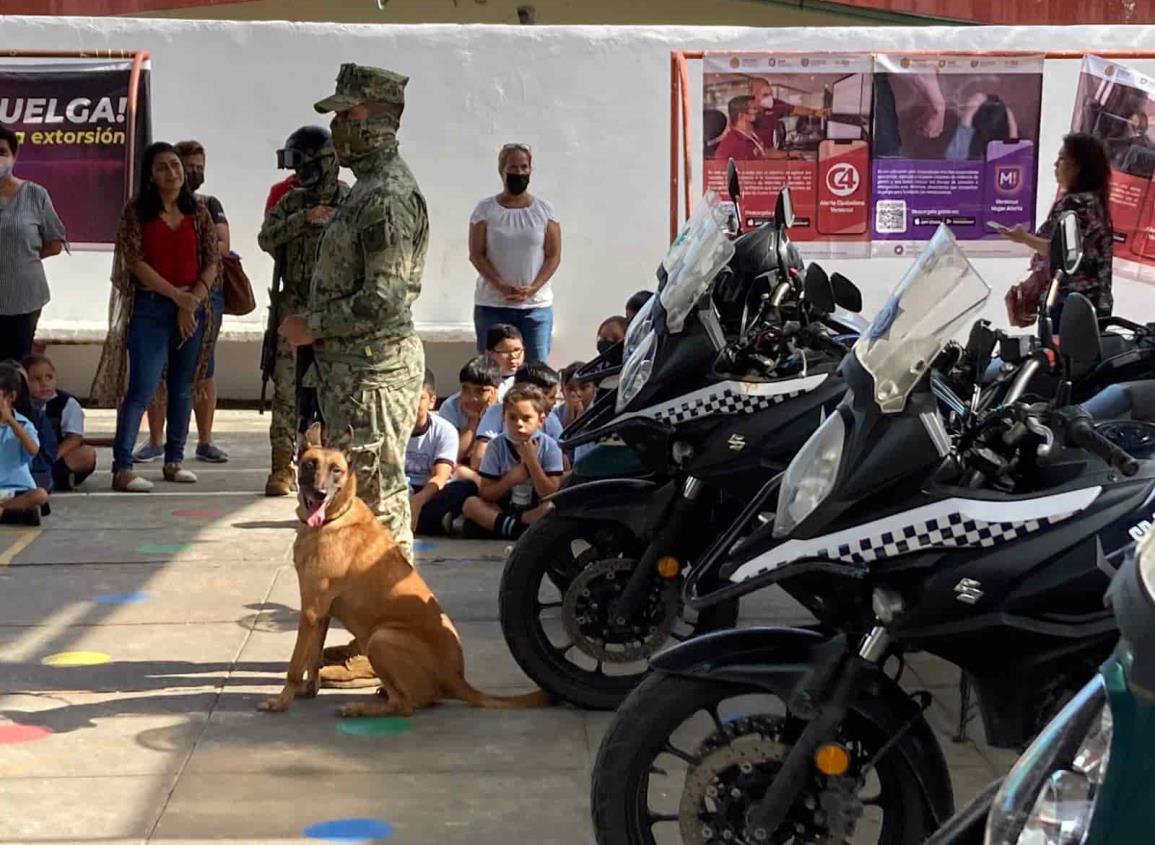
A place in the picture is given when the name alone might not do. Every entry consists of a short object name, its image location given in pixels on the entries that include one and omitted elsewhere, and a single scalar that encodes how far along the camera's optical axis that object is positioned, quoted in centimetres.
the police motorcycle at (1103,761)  185
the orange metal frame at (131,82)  1077
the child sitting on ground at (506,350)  906
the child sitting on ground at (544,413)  777
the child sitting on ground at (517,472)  763
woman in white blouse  1022
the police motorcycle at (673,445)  500
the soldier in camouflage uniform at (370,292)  558
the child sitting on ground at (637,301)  840
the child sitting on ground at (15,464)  824
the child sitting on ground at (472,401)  843
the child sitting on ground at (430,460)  808
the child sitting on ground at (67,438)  906
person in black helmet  794
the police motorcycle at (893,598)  335
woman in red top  895
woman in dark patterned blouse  795
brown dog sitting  529
